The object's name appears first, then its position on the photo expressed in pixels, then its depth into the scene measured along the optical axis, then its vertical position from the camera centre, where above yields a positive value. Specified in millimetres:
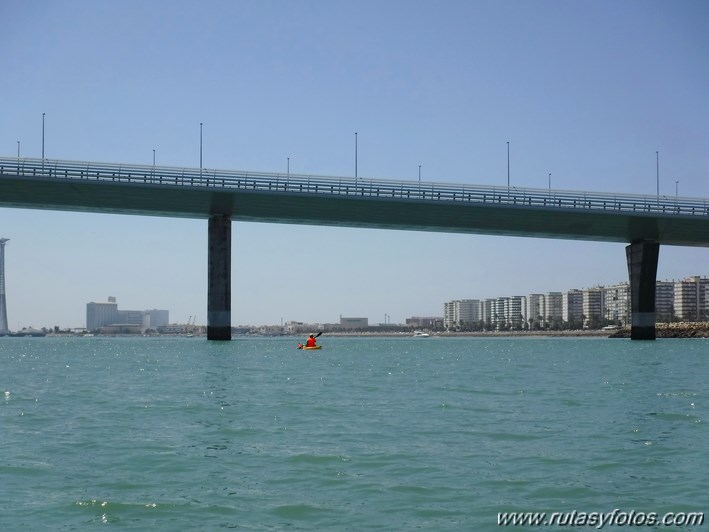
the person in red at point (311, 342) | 66794 -2501
